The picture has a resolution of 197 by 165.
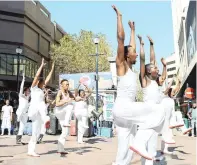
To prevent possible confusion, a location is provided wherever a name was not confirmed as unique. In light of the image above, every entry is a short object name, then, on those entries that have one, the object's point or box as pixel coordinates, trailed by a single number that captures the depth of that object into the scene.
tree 38.41
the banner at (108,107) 15.78
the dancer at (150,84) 4.88
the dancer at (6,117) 14.48
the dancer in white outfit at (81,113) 10.68
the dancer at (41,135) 10.27
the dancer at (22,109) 9.96
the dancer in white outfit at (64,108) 7.02
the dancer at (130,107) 3.96
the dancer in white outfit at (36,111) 7.18
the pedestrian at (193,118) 15.77
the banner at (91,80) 24.44
